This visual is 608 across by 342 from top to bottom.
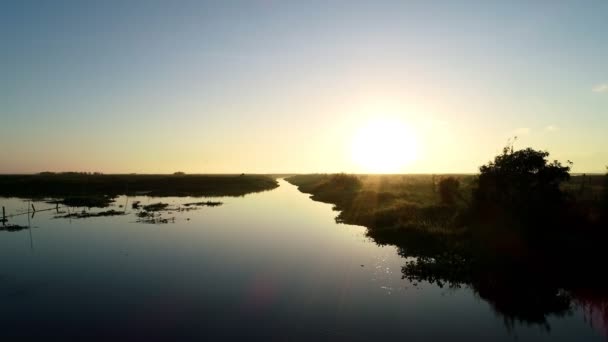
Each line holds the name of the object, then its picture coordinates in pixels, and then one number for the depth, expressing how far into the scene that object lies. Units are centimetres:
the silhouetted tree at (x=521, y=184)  2700
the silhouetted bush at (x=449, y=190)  4822
